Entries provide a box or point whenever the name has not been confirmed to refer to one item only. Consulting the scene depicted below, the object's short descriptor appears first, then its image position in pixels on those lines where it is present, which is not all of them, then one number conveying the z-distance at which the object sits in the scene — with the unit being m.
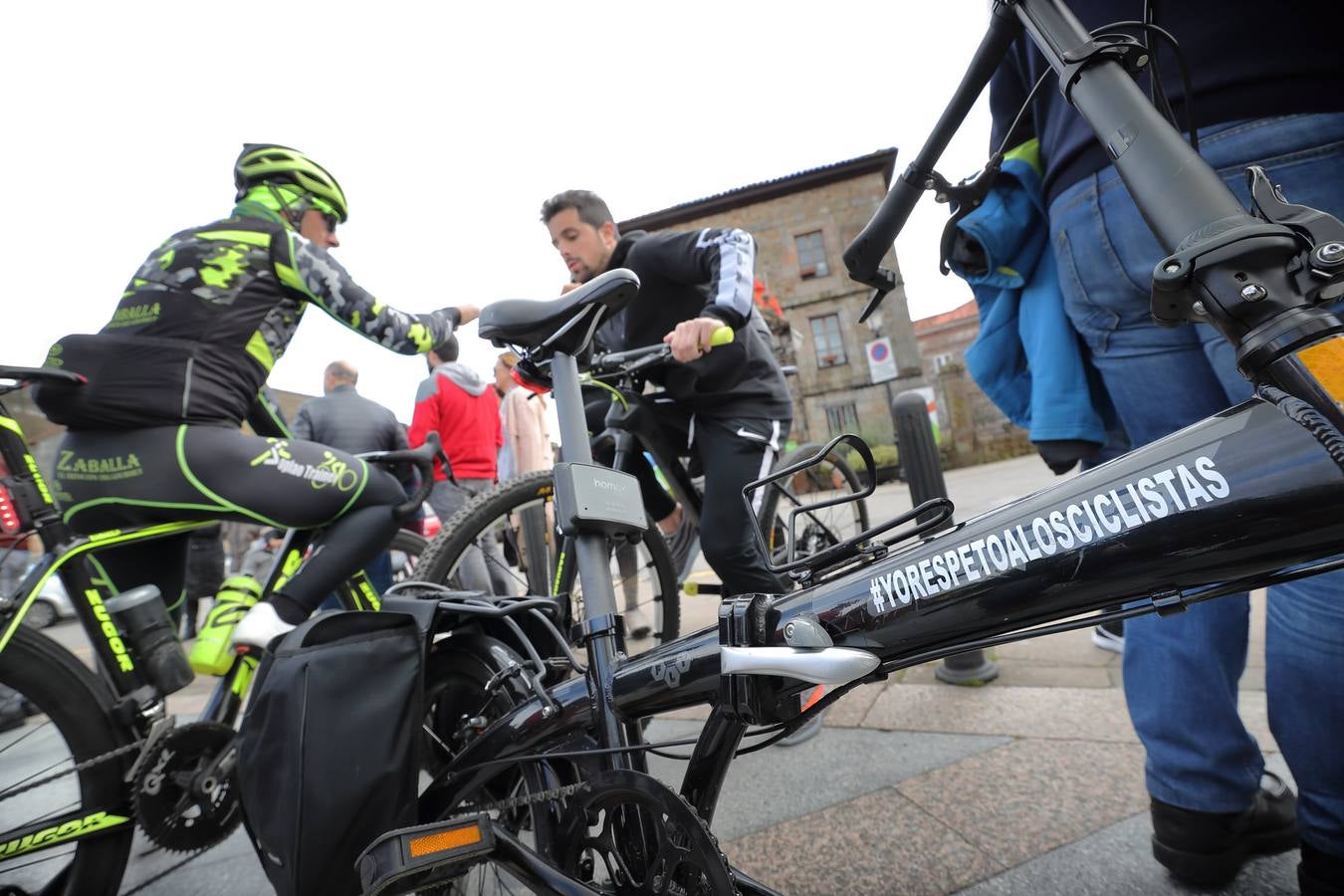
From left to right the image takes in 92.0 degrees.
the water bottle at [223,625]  1.77
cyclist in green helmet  1.73
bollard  2.61
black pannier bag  1.03
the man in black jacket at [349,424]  3.72
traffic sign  16.70
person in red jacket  3.98
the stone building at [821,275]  25.02
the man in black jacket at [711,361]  2.09
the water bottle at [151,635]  1.69
